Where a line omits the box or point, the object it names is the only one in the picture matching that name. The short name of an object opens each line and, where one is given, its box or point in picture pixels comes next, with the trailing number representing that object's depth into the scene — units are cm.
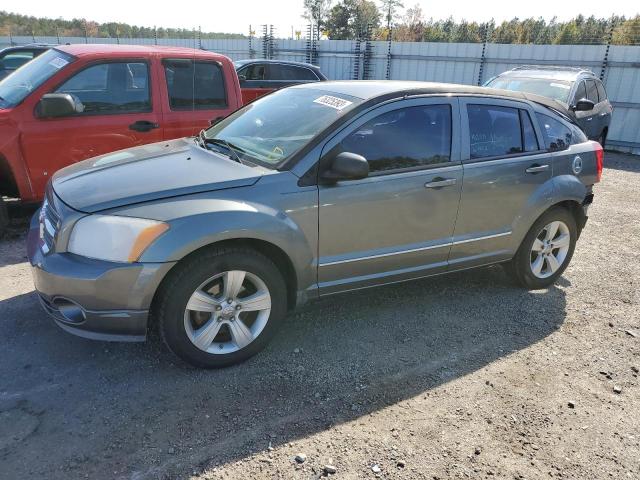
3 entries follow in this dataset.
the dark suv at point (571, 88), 933
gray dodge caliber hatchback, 287
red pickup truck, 499
